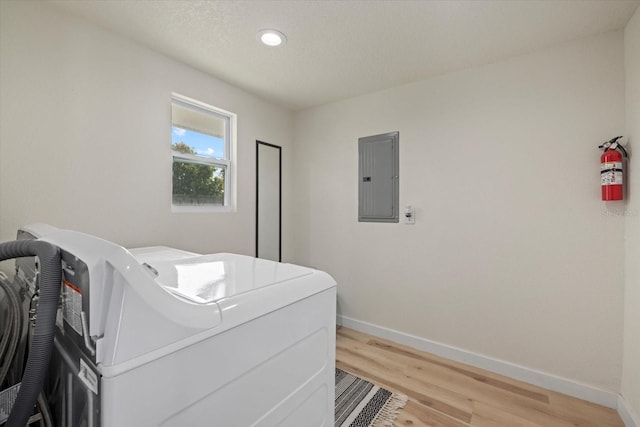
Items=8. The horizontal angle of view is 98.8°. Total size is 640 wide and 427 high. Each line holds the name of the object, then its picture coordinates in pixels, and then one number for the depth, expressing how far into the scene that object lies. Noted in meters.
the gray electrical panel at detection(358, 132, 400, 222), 2.57
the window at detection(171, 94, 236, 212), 2.22
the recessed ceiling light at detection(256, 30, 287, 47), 1.76
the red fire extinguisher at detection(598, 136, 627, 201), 1.59
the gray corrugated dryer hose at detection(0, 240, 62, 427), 0.57
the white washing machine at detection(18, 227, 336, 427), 0.52
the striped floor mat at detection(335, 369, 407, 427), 1.61
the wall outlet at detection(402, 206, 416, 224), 2.46
